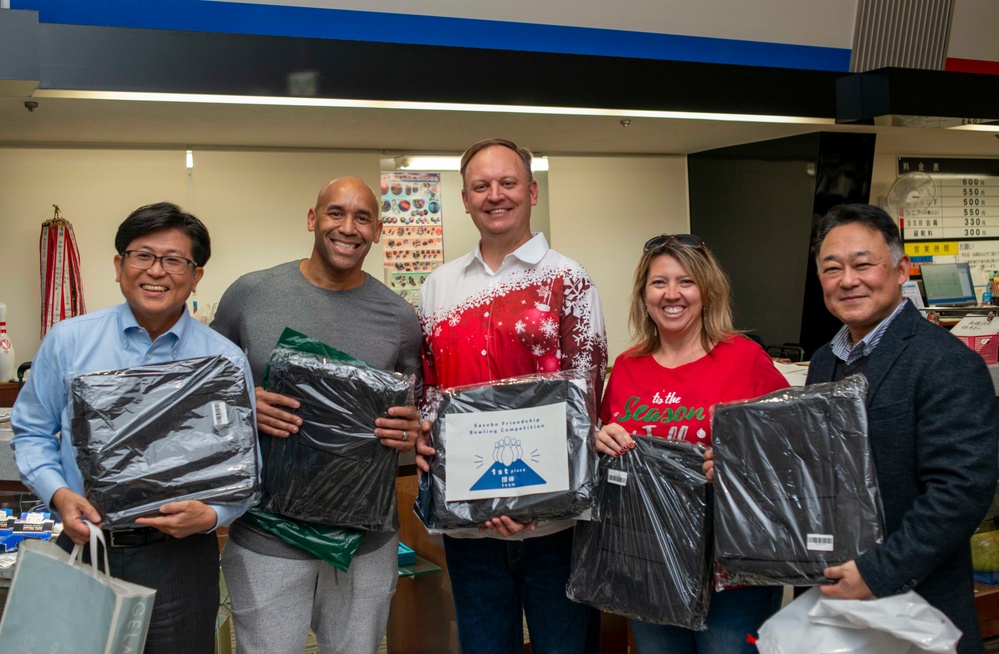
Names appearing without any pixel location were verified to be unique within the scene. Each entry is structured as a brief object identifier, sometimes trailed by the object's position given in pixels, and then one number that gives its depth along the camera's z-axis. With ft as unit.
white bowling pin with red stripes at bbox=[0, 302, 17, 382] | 16.93
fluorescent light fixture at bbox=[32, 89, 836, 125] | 13.64
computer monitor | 24.86
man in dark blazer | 5.19
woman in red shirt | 6.21
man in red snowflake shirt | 6.81
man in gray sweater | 6.40
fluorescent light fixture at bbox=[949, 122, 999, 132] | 20.75
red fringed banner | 17.69
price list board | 25.89
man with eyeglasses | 5.76
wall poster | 20.70
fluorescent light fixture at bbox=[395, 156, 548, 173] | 20.59
